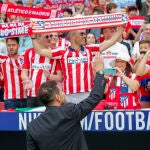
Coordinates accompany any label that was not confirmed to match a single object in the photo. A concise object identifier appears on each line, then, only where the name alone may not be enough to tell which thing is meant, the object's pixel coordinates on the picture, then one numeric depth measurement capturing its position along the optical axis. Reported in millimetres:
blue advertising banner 8876
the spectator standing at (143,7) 14841
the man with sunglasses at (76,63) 9851
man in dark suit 6456
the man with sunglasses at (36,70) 10151
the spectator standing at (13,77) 10718
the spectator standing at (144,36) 10565
